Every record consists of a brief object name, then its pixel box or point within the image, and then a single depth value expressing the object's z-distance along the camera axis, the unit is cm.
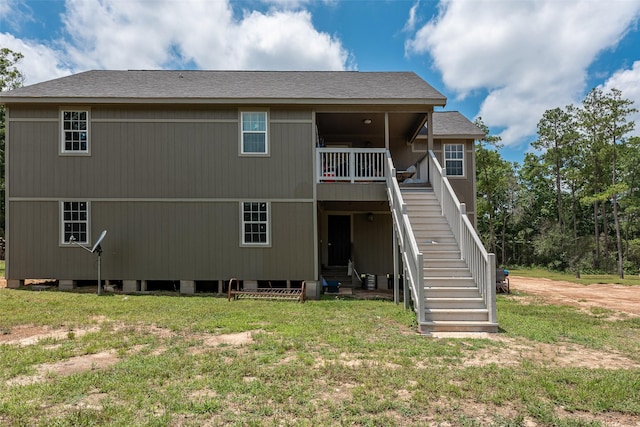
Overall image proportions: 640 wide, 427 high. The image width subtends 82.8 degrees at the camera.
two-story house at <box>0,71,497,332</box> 997
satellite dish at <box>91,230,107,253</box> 946
